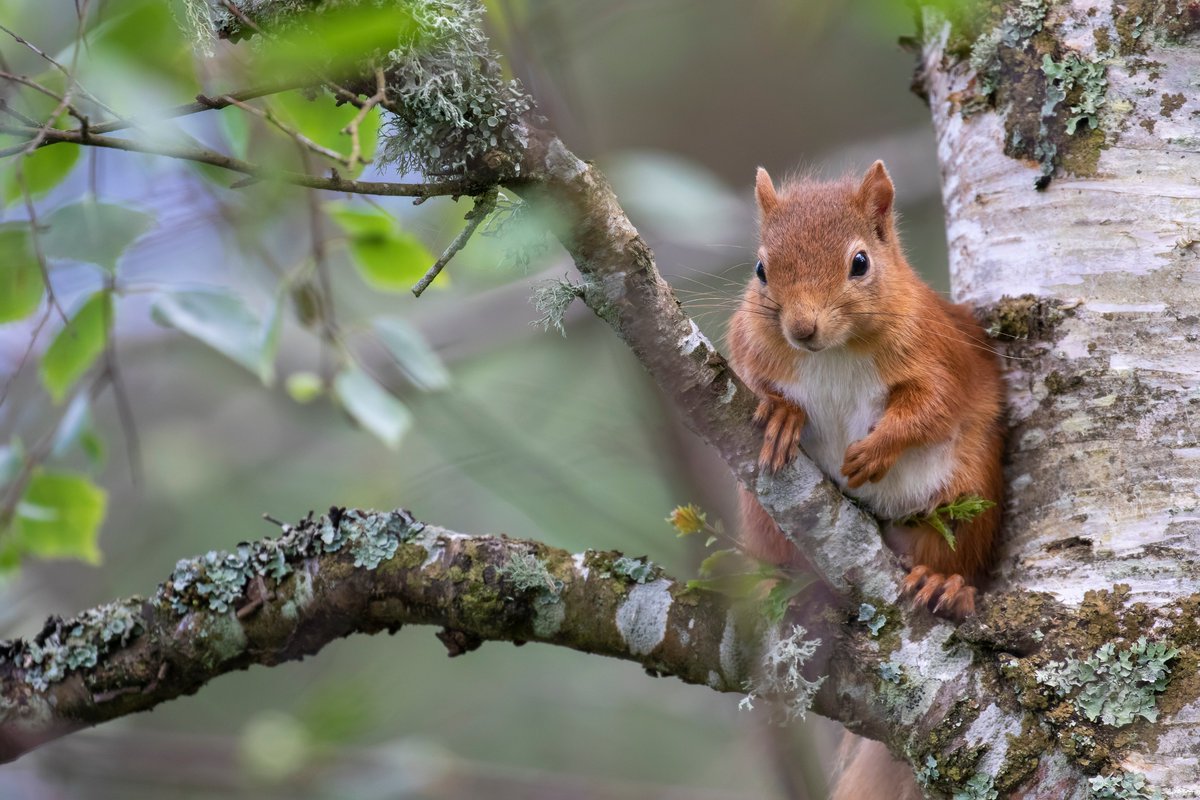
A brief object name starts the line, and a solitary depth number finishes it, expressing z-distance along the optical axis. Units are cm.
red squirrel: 484
